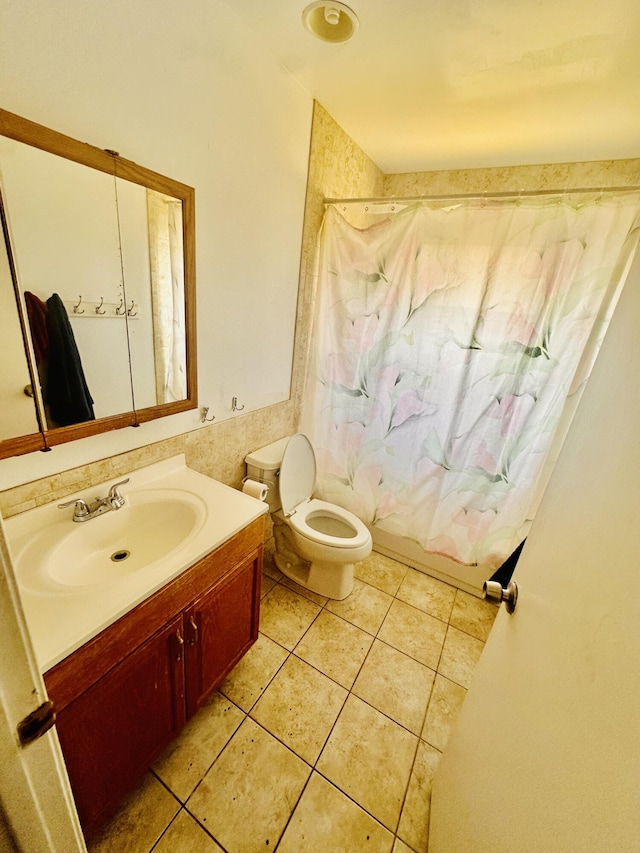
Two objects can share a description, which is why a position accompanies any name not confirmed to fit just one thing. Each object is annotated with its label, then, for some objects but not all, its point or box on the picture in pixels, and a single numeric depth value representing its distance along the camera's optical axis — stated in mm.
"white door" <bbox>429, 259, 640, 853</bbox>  375
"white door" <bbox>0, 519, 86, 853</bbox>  371
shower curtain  1434
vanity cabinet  757
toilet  1683
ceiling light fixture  1077
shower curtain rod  1307
